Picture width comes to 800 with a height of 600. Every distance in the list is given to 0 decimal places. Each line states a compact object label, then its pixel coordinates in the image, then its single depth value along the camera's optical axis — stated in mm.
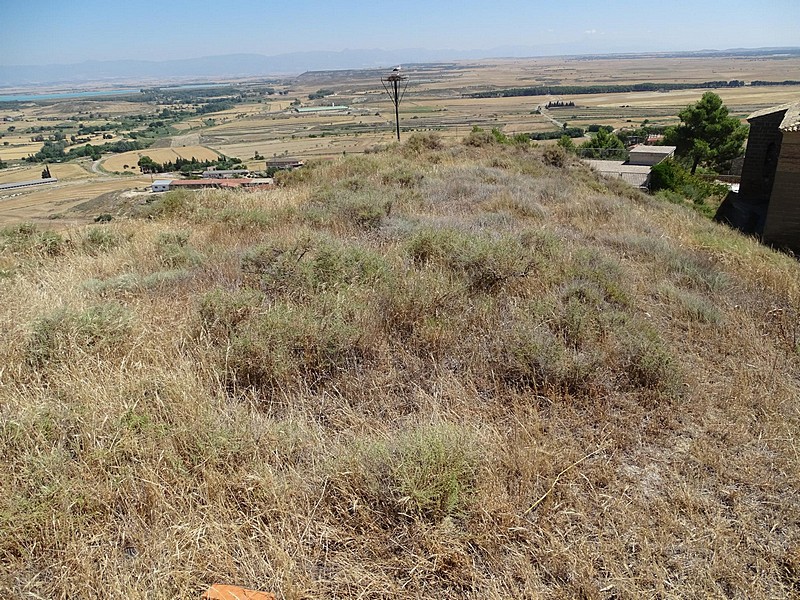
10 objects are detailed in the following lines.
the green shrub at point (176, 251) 5281
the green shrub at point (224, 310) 3422
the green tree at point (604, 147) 32594
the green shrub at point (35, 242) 6164
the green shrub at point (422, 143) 14446
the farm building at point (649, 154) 25172
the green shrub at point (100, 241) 6277
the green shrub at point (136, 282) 4328
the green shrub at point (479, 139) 15163
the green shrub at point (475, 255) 4398
